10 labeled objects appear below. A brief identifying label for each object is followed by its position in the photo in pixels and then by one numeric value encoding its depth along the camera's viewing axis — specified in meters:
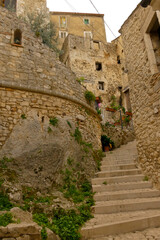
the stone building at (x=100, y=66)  19.27
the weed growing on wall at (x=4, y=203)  3.59
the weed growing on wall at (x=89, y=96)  8.04
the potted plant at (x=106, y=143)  9.77
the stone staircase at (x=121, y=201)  3.72
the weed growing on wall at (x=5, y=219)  2.79
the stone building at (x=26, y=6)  18.48
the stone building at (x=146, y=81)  5.32
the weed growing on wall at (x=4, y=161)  4.46
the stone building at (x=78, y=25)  23.98
